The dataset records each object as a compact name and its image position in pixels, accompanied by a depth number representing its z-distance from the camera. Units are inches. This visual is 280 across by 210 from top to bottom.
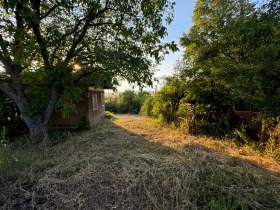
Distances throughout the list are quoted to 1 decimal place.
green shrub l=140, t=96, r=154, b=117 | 523.5
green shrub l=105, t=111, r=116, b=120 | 520.3
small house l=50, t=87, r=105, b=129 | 314.5
